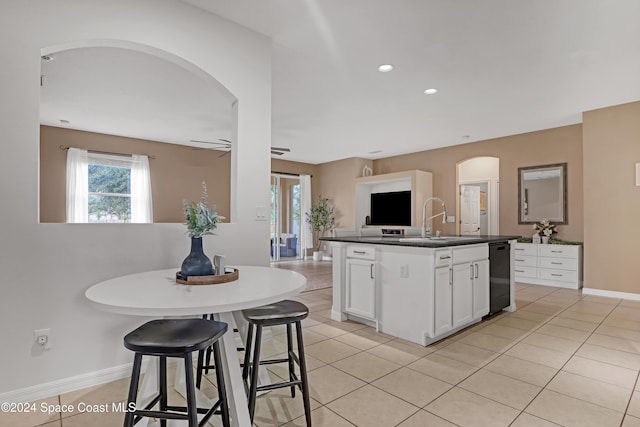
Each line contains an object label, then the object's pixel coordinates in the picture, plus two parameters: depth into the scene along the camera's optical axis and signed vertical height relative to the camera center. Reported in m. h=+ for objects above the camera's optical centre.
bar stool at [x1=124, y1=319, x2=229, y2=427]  1.21 -0.50
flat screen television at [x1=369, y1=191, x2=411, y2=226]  7.66 +0.15
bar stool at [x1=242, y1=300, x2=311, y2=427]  1.64 -0.61
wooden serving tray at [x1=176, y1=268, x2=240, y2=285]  1.64 -0.33
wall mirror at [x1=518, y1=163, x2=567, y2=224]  5.61 +0.37
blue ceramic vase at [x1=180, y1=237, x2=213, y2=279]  1.71 -0.27
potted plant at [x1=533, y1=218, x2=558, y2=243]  5.55 -0.26
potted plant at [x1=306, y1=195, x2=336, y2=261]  8.80 -0.16
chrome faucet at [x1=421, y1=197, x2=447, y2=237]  3.51 -0.20
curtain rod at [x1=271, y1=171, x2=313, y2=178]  8.50 +1.10
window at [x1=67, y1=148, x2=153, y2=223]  5.84 +0.50
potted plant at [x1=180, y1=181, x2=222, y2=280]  1.72 -0.10
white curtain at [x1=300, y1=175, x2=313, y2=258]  8.87 +0.09
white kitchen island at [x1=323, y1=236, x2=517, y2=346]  2.79 -0.67
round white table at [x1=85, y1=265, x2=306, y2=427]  1.21 -0.35
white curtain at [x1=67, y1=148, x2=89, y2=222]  5.80 +0.54
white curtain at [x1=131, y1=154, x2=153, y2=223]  6.49 +0.47
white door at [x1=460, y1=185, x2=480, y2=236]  7.03 +0.11
